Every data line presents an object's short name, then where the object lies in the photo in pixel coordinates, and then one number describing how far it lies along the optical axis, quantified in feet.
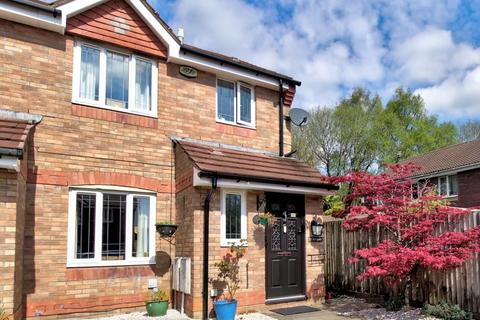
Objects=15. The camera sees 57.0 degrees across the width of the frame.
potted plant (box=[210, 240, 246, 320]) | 28.91
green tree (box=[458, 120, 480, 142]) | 132.87
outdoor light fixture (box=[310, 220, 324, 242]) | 35.99
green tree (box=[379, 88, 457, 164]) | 116.47
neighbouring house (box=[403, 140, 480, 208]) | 73.36
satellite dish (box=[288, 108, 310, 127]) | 41.09
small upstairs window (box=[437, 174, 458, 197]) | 78.43
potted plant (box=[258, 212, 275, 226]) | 33.17
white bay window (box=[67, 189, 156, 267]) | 29.53
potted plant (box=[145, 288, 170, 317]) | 29.27
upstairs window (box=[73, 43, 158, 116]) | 31.45
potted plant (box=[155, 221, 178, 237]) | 31.09
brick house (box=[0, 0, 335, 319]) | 28.17
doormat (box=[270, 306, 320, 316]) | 32.12
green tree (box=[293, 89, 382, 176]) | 104.17
